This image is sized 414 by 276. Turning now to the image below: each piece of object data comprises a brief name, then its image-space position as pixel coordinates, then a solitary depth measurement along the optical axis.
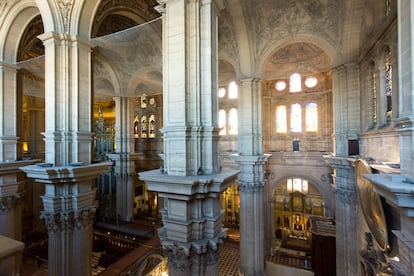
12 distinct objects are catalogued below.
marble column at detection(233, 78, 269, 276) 9.09
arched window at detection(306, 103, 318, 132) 14.49
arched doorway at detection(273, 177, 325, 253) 14.77
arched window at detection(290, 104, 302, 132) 14.88
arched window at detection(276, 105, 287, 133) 15.23
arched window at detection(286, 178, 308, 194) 15.16
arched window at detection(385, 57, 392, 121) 6.28
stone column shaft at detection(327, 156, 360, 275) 8.12
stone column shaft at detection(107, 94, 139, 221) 14.35
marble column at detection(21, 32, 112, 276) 5.69
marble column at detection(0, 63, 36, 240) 7.81
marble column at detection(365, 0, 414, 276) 2.80
